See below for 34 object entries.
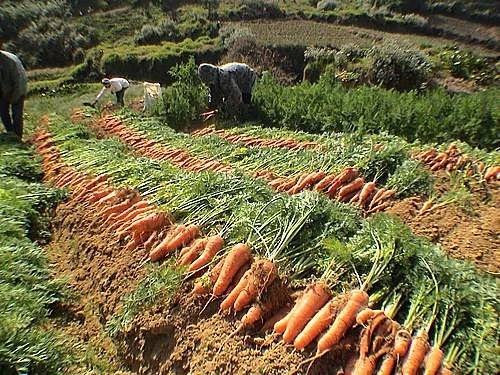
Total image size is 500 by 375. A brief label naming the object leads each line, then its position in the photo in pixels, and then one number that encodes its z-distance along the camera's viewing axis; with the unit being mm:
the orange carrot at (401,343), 2605
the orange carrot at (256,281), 3164
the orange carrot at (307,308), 2936
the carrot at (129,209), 4719
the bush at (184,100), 10875
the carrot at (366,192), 5328
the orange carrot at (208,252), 3662
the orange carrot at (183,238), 3965
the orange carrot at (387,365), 2585
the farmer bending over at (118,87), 11352
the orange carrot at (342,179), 5413
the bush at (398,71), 16266
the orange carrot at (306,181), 5512
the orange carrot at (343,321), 2771
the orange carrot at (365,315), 2752
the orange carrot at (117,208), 4862
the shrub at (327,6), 30588
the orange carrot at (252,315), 3117
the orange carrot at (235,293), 3283
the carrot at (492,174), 5562
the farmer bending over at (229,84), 10328
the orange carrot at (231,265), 3406
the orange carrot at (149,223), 4301
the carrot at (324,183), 5380
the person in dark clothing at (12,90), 8156
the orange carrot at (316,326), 2848
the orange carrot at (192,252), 3738
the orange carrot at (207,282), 3463
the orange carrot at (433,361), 2493
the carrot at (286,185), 5613
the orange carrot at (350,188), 5359
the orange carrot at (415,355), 2520
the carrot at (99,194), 5352
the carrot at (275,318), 3112
